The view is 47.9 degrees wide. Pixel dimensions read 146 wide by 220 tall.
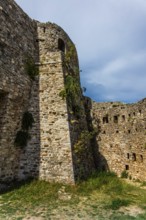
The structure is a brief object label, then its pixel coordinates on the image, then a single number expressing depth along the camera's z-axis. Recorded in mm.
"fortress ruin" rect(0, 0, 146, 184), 8652
